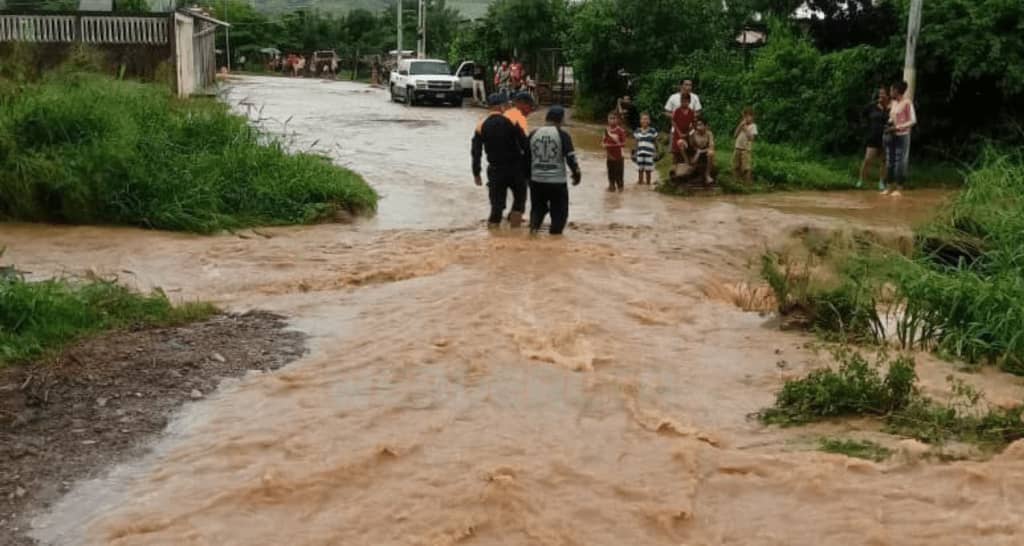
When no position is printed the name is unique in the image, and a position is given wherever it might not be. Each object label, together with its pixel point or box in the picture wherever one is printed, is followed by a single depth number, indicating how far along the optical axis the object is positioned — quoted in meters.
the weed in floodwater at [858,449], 6.02
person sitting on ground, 16.06
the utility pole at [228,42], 66.88
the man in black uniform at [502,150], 12.46
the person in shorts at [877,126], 16.92
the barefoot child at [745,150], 16.44
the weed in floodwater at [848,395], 6.73
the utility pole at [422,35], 49.47
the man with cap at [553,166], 12.23
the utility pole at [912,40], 17.47
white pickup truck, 36.75
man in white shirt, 16.39
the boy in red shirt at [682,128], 16.47
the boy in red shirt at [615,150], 16.36
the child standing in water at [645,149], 17.08
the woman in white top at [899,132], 16.12
